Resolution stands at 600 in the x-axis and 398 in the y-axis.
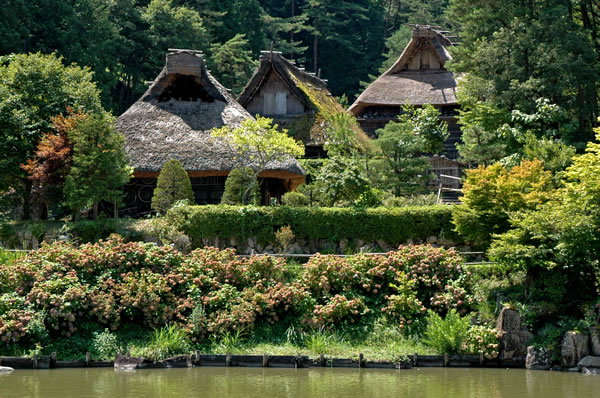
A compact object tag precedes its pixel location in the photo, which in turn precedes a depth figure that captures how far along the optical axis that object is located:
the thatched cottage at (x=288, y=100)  42.75
